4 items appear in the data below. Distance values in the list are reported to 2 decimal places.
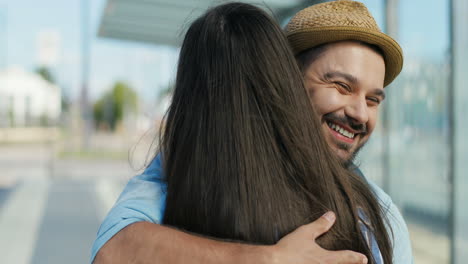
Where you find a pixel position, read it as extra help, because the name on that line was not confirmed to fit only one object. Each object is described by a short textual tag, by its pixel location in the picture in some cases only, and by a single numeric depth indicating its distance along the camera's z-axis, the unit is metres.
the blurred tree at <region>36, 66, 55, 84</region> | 69.81
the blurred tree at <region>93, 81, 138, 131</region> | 48.66
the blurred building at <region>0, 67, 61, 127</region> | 39.00
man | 1.13
